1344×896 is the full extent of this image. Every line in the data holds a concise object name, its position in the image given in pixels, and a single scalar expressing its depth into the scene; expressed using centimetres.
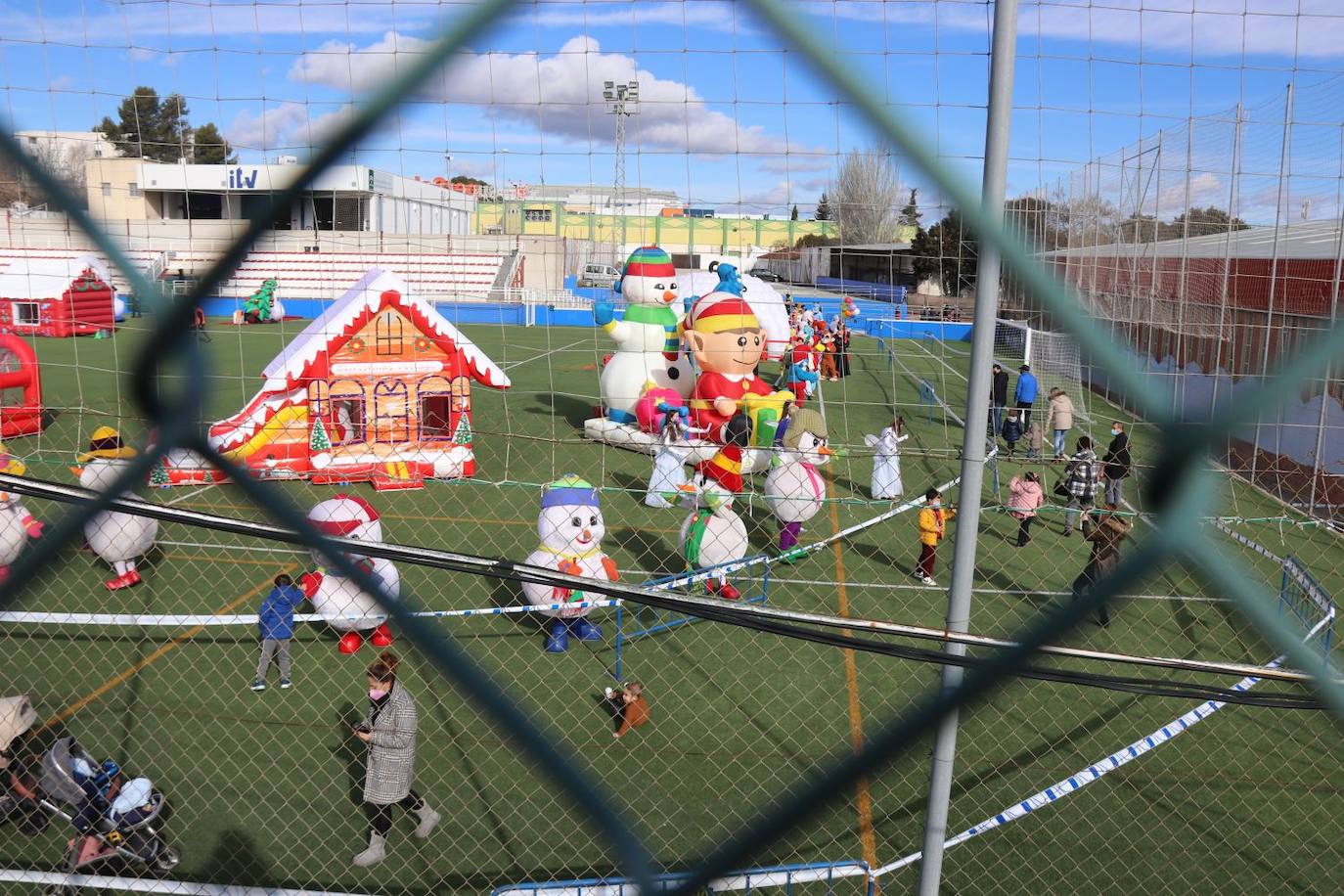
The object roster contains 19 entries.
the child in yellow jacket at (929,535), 863
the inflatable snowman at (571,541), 723
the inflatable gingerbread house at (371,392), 1102
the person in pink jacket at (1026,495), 937
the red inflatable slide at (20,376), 1327
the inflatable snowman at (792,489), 907
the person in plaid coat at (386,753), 473
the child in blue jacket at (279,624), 616
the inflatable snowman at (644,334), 1397
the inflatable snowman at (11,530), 751
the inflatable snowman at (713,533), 826
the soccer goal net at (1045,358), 1648
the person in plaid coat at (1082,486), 915
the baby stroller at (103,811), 440
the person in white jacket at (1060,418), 1323
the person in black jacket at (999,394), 1553
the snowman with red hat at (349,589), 680
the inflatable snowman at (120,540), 797
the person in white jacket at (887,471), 1096
